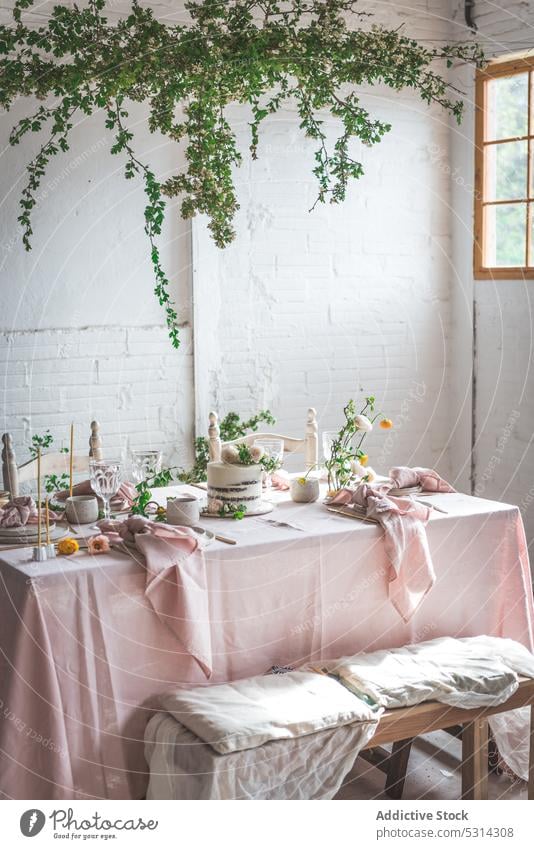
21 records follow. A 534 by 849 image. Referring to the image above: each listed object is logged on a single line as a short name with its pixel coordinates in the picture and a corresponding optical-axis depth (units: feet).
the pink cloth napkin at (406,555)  9.33
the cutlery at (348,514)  9.63
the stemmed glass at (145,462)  9.57
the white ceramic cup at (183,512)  9.16
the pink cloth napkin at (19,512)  9.09
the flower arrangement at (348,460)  10.48
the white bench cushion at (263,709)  7.36
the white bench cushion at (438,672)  8.26
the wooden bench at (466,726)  8.09
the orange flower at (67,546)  8.35
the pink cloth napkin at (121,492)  10.27
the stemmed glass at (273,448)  10.56
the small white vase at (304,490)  10.43
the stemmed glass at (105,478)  9.36
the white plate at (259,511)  9.82
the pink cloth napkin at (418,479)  10.64
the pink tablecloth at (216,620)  7.66
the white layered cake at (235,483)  9.71
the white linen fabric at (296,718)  7.30
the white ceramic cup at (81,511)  9.52
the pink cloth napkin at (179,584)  8.23
